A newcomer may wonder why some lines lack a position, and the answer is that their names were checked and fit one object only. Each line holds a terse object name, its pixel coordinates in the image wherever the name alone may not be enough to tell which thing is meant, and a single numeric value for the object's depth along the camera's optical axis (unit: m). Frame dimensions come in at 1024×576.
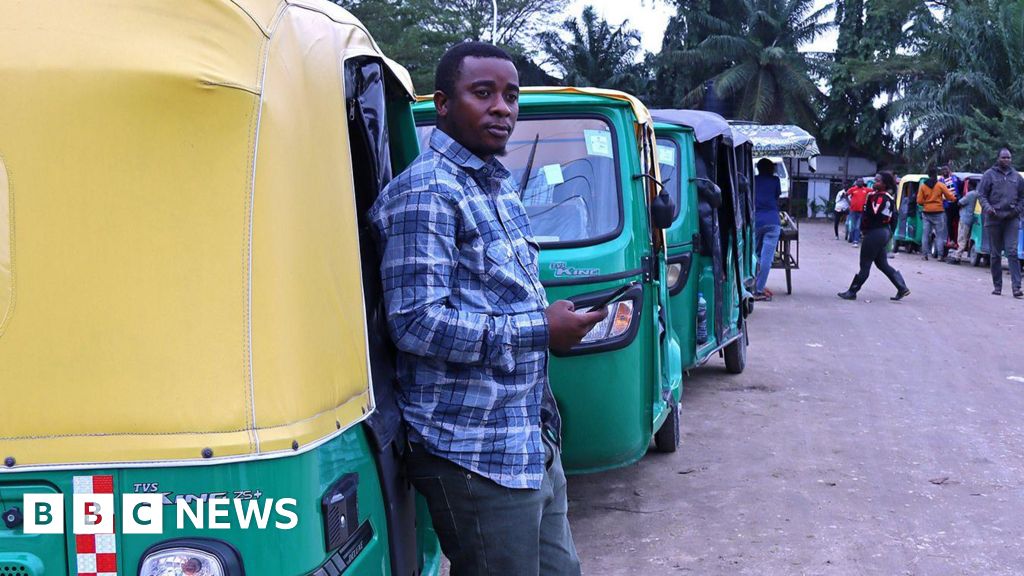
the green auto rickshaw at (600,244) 4.83
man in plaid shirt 2.40
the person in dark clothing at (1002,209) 15.38
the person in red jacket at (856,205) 26.94
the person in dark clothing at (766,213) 13.94
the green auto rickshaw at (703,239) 7.59
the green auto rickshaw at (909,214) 23.96
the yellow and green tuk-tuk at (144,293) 1.89
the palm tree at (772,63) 46.59
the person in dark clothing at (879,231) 14.21
